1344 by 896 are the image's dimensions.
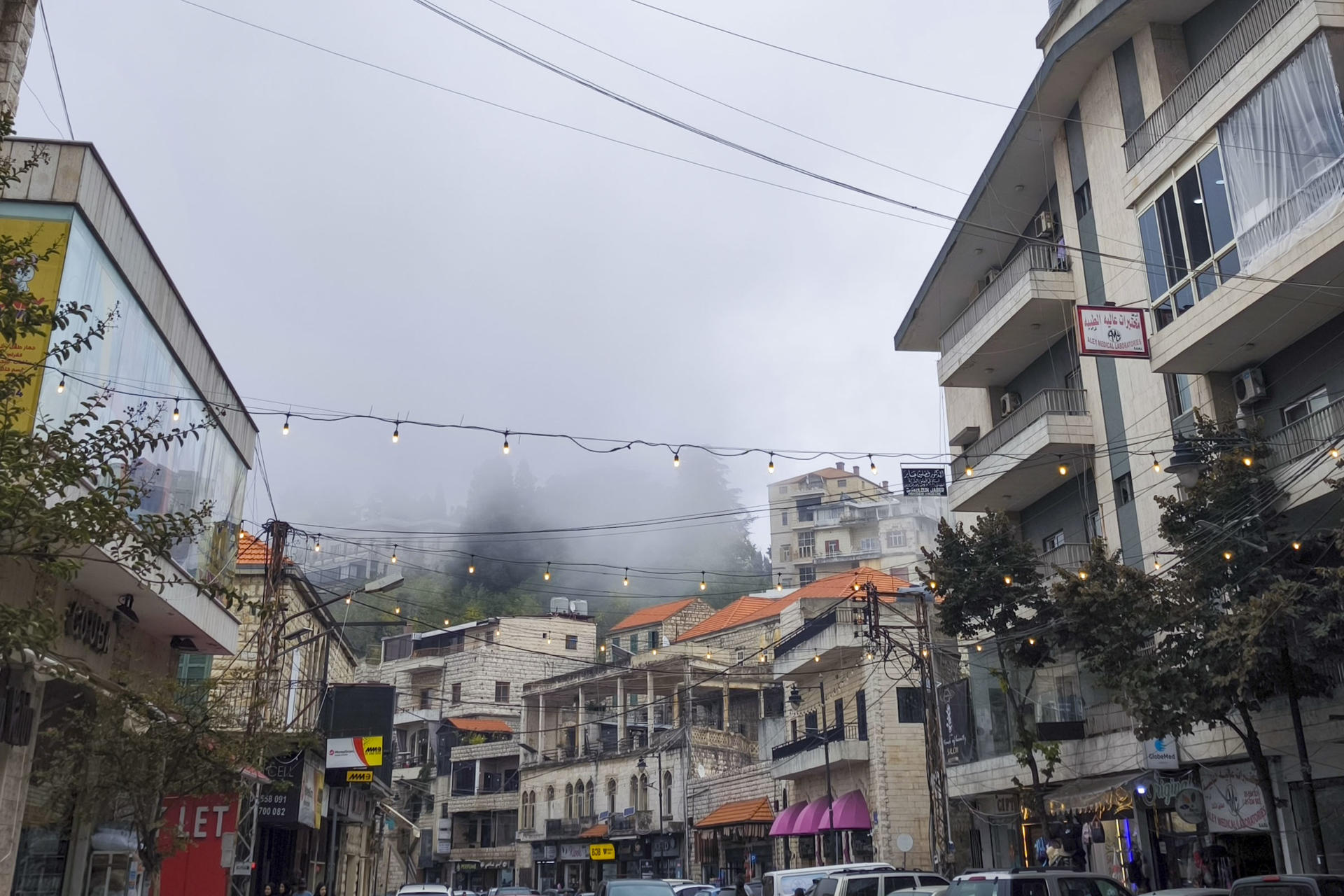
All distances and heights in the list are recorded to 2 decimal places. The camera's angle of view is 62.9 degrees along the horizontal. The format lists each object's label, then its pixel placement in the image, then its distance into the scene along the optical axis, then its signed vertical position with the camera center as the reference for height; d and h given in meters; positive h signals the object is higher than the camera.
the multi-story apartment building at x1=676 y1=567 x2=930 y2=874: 37.62 +2.79
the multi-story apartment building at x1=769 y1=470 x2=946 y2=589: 106.69 +27.12
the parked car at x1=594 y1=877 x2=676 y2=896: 20.12 -1.11
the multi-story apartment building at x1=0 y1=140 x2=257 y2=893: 13.88 +5.41
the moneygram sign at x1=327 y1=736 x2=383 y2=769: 35.97 +2.36
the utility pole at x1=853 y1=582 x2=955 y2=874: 27.94 +2.63
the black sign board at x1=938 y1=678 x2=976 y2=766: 32.06 +2.80
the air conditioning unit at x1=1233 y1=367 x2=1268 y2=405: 21.08 +7.89
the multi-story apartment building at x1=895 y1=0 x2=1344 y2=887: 18.77 +9.85
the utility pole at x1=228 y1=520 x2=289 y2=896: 23.14 +2.94
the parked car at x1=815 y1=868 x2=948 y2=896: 19.23 -1.02
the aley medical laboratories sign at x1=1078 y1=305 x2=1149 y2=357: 21.59 +9.09
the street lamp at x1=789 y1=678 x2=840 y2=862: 37.01 +0.80
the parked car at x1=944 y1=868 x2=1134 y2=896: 13.64 -0.77
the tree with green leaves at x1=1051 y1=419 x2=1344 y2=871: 17.03 +3.31
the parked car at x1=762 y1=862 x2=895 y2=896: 24.85 -1.25
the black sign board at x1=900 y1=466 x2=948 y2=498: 34.78 +10.57
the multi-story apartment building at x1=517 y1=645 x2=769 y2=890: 56.34 +3.45
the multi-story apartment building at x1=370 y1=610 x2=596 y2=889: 71.19 +6.70
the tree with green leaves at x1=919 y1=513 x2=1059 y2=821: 26.27 +5.12
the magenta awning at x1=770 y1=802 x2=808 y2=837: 42.69 +0.04
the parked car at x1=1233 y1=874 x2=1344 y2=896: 10.56 -0.64
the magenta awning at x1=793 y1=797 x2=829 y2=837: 40.38 +0.14
